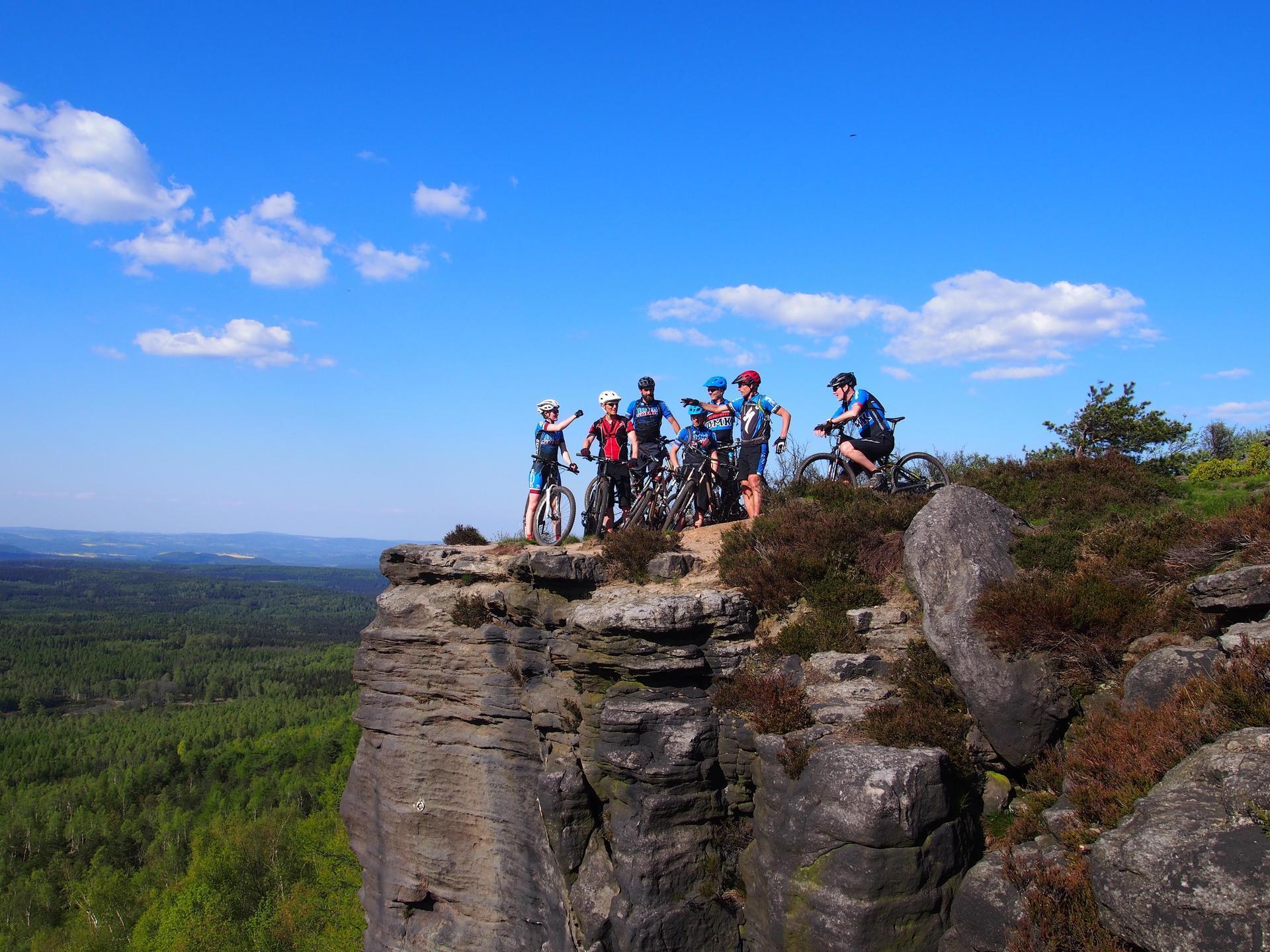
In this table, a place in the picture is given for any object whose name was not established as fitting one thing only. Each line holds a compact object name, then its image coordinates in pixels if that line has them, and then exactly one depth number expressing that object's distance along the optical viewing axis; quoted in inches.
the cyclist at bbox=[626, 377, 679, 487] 642.2
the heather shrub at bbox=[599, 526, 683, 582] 566.3
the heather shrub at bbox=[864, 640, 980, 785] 384.5
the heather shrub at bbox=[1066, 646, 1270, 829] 281.4
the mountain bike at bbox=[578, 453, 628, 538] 649.0
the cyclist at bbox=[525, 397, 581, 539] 652.7
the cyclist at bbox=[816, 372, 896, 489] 560.7
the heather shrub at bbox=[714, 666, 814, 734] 419.2
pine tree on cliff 860.0
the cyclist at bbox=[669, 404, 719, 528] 624.7
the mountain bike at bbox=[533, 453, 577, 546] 656.4
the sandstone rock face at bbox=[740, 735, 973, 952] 346.6
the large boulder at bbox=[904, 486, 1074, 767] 375.6
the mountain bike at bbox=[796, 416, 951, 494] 556.1
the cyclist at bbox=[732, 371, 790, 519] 601.6
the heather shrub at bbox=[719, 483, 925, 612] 492.4
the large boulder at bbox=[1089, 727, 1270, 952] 231.6
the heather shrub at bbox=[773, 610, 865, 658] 455.8
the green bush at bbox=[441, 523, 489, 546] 721.6
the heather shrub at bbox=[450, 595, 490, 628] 625.9
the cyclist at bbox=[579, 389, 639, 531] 640.4
